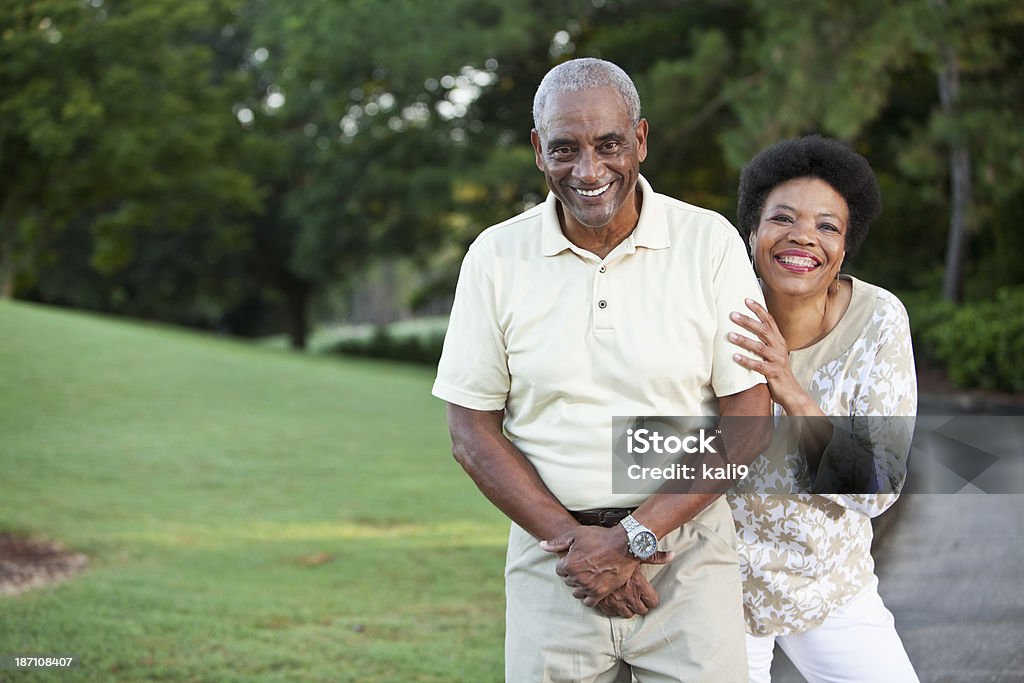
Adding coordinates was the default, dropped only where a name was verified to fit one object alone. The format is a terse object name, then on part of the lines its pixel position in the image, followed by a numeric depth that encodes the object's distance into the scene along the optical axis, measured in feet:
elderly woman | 8.29
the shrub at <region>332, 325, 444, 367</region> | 96.84
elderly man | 7.50
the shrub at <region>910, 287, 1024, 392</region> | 41.09
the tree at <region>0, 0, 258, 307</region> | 58.80
